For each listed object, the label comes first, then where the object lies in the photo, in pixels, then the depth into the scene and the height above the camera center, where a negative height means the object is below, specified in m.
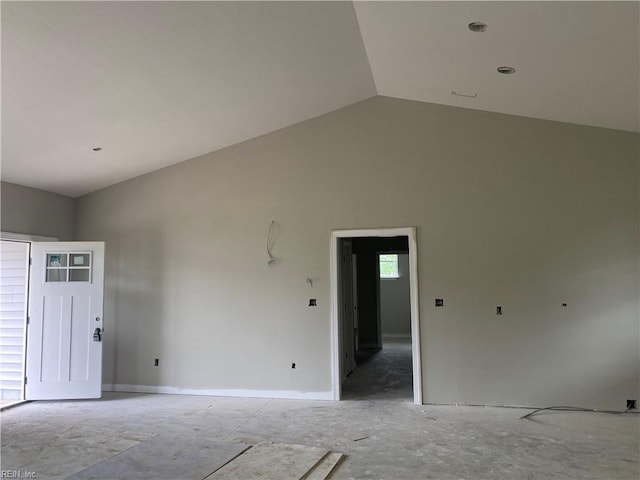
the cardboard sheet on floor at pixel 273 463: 3.27 -1.35
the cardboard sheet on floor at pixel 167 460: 3.33 -1.36
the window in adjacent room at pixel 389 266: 11.75 +0.52
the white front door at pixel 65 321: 5.64 -0.40
